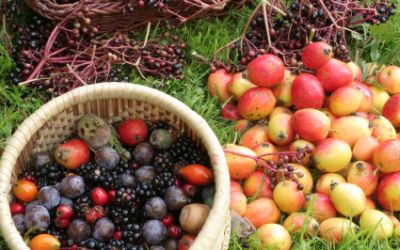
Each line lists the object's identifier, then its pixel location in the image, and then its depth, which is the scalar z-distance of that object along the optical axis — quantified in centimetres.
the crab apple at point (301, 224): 72
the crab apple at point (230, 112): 82
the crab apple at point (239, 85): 81
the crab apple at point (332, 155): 74
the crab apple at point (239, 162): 74
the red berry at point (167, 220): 67
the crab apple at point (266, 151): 75
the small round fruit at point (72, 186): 68
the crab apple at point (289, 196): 73
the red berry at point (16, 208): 67
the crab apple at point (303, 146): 76
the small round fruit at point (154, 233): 66
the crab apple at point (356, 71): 82
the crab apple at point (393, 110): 78
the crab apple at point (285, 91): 80
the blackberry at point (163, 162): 71
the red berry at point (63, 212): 67
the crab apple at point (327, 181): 74
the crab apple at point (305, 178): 74
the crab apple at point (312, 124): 75
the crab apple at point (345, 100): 77
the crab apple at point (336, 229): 71
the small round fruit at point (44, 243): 64
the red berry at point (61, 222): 67
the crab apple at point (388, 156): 73
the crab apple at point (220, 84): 83
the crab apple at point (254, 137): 78
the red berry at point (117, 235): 67
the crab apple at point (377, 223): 71
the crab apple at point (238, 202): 72
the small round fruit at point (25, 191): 67
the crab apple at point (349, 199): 72
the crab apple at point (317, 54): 78
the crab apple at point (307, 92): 78
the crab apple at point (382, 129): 77
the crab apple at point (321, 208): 73
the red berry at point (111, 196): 68
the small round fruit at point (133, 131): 72
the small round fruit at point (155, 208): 67
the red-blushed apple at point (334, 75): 79
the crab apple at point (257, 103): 79
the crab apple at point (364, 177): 74
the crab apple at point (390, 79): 81
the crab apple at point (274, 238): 71
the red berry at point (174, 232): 67
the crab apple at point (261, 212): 73
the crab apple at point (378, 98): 81
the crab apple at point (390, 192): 72
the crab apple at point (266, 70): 78
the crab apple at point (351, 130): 76
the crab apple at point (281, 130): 77
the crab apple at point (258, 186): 75
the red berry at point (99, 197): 68
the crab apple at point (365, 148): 75
